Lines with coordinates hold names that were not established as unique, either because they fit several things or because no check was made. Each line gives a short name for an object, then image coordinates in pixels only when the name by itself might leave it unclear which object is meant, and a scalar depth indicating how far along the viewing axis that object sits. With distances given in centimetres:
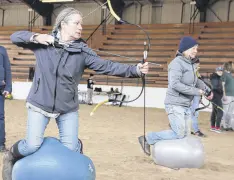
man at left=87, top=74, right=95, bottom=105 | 1558
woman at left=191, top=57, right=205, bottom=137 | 777
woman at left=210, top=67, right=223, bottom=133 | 834
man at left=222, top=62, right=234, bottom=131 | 855
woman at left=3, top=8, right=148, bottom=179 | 303
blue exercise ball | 295
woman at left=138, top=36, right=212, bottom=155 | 446
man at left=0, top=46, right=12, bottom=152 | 504
